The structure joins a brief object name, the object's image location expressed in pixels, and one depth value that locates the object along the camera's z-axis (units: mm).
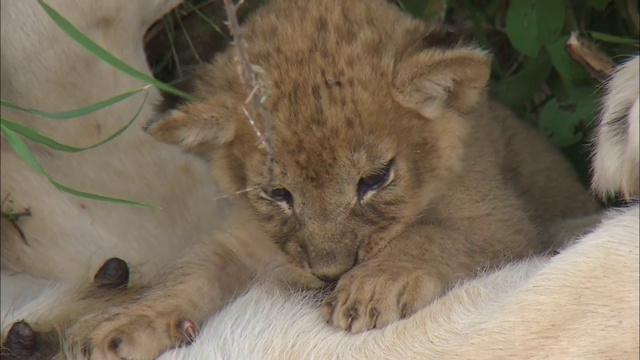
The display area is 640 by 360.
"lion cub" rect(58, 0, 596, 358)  4809
